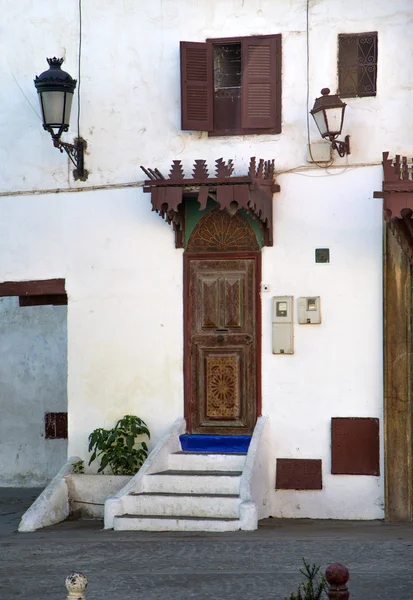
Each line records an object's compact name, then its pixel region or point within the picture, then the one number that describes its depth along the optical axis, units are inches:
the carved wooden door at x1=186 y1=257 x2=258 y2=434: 523.2
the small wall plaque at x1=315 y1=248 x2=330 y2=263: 514.9
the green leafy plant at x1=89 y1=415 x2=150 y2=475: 522.0
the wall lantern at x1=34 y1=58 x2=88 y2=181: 510.6
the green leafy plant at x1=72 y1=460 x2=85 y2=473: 536.4
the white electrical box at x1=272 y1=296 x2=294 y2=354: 516.4
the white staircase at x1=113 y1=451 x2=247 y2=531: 464.8
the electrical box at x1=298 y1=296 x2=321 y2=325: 514.0
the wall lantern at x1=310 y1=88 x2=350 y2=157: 492.4
